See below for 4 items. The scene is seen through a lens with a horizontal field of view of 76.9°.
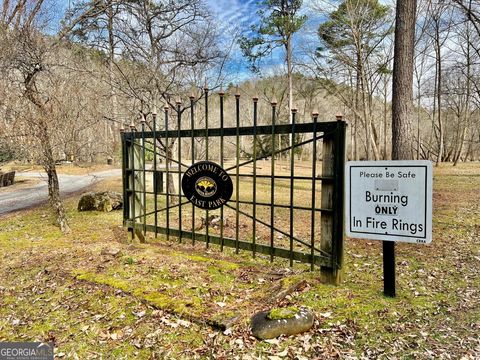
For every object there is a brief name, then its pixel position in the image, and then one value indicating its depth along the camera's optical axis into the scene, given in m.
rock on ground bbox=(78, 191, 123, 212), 7.73
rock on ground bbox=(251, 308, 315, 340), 2.36
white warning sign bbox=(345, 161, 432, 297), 2.51
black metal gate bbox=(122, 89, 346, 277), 3.08
